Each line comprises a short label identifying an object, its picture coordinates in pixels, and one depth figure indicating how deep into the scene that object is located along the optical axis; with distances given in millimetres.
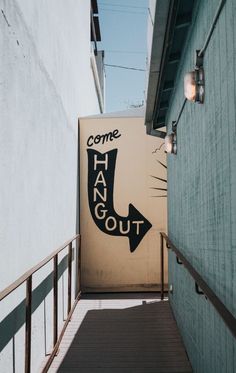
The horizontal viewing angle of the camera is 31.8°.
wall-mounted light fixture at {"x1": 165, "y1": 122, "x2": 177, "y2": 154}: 4830
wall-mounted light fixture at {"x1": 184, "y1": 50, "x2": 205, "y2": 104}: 2764
